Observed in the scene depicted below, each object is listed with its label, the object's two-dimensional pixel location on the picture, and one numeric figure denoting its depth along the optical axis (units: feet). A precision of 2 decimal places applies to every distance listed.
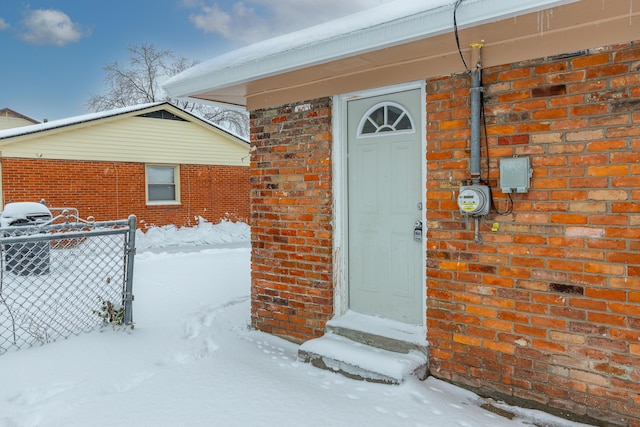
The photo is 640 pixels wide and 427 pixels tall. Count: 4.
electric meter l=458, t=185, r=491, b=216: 9.65
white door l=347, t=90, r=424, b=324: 11.68
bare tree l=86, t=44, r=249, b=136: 84.84
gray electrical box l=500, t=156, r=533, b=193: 9.27
